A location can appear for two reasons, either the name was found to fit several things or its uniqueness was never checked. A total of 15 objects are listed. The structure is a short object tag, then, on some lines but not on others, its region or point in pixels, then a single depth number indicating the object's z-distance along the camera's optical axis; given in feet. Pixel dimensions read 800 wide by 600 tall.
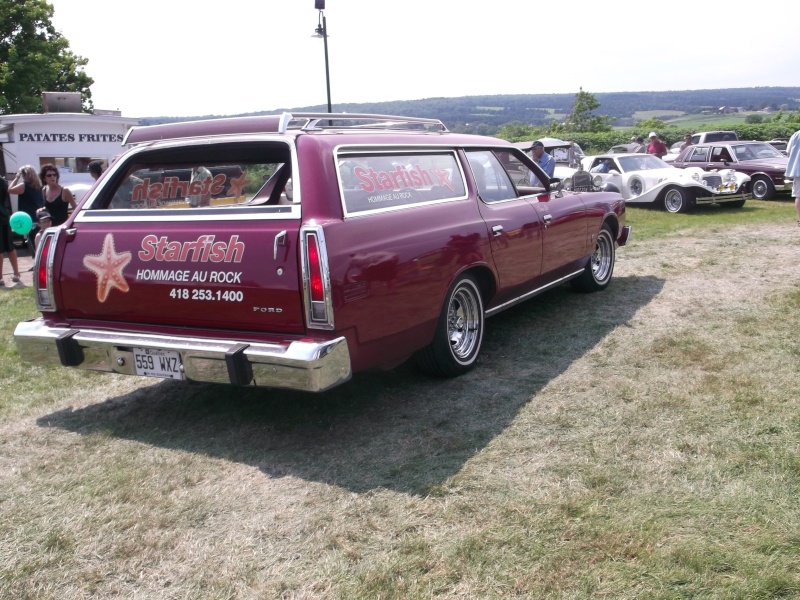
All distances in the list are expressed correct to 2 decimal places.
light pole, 50.99
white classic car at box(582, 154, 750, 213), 49.24
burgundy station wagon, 12.78
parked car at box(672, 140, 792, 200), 53.52
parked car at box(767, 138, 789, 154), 75.20
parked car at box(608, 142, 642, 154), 96.45
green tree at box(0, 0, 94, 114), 97.96
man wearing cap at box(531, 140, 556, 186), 36.58
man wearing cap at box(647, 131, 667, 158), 63.46
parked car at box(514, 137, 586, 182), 72.81
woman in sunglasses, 29.43
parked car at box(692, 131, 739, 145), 86.82
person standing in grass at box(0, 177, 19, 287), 31.01
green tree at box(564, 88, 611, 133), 188.96
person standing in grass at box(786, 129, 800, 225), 34.63
